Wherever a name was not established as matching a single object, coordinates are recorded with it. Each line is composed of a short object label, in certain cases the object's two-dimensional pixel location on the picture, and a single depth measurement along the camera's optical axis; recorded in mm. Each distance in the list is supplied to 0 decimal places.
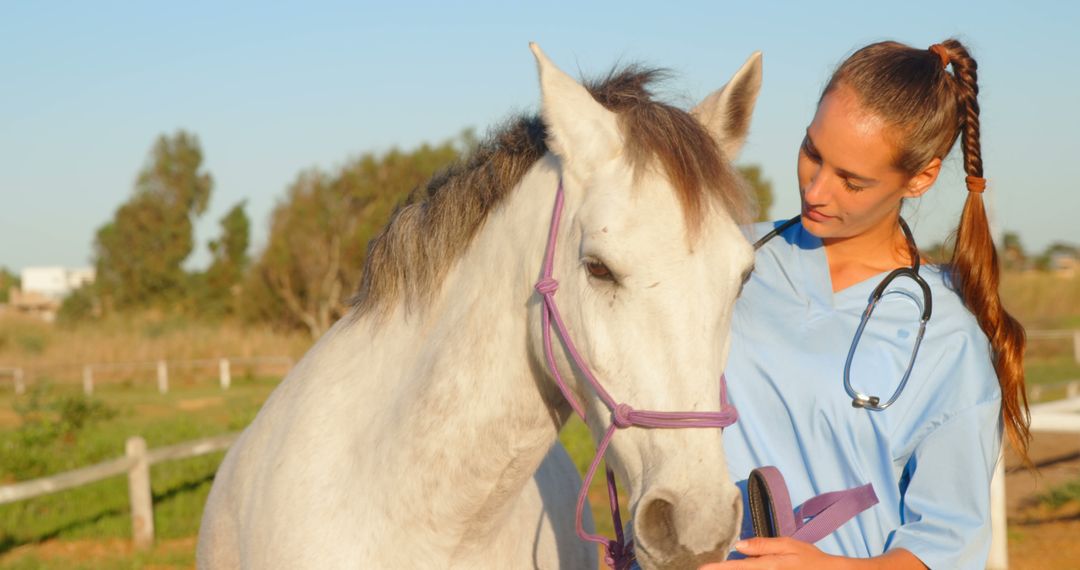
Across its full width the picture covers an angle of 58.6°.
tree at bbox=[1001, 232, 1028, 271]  38406
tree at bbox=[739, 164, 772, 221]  39094
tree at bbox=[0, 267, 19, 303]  79119
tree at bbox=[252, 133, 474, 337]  31922
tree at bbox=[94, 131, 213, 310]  39906
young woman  2061
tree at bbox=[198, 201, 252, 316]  38531
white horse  1838
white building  104688
